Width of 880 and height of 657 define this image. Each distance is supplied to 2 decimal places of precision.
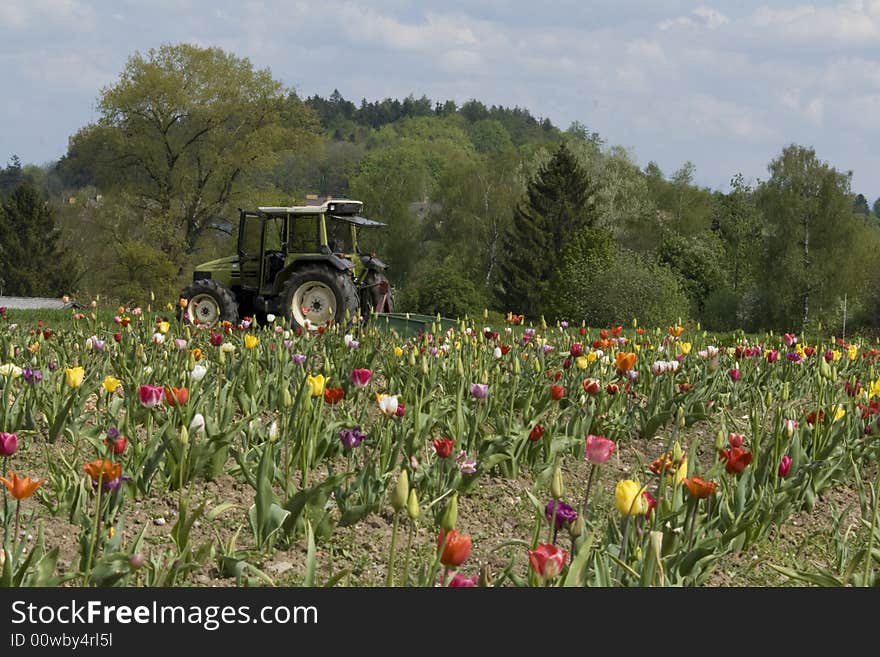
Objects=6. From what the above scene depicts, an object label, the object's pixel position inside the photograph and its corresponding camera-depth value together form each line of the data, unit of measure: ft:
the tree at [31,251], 326.24
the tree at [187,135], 264.31
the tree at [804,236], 297.12
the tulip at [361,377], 30.58
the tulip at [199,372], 30.66
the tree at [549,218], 302.86
